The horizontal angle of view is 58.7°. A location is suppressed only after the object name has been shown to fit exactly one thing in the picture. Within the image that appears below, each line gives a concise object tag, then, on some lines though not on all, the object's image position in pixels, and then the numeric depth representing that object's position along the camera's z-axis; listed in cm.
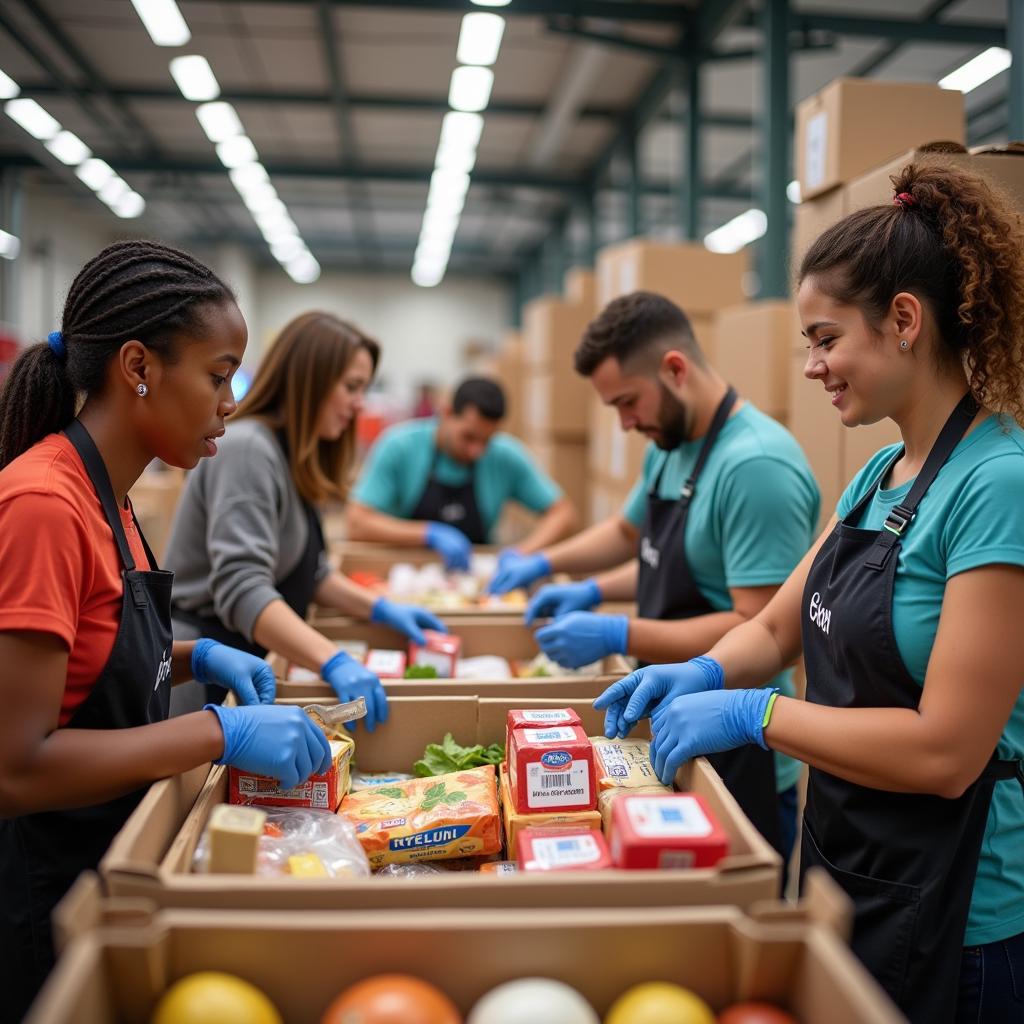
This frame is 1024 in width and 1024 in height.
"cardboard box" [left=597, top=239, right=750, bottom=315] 428
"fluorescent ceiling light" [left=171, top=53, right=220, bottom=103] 632
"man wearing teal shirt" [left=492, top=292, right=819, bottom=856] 203
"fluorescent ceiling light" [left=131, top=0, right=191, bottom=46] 513
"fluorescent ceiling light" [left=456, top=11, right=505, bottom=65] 542
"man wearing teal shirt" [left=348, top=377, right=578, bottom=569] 403
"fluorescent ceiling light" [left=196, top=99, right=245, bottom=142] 733
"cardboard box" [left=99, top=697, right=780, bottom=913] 102
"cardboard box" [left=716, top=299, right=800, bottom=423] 309
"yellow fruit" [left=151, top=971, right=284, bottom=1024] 93
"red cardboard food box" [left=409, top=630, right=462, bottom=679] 225
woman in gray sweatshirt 204
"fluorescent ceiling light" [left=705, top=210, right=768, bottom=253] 1085
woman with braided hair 117
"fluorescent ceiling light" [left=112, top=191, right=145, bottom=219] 1083
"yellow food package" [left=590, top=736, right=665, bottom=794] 147
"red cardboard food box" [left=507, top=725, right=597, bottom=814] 137
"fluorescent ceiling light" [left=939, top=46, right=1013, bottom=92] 554
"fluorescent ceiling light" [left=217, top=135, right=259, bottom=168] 820
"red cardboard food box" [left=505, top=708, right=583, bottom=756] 149
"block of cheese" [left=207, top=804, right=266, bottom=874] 112
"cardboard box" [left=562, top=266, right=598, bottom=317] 630
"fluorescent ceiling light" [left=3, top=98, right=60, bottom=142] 723
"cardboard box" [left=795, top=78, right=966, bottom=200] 256
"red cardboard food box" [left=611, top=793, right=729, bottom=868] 110
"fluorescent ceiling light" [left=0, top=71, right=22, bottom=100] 658
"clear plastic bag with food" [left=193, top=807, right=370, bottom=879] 123
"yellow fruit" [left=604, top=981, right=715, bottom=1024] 92
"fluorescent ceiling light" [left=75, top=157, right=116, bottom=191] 919
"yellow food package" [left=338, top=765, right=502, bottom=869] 139
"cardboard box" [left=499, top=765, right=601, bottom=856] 135
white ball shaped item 91
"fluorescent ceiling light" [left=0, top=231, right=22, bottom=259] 925
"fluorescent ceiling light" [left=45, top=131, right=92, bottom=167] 821
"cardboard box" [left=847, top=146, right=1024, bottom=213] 186
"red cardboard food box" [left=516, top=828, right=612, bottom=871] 116
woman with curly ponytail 121
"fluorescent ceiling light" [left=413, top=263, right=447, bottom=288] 1627
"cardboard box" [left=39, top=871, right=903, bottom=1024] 96
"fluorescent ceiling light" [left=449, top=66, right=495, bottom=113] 634
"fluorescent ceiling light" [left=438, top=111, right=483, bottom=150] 741
